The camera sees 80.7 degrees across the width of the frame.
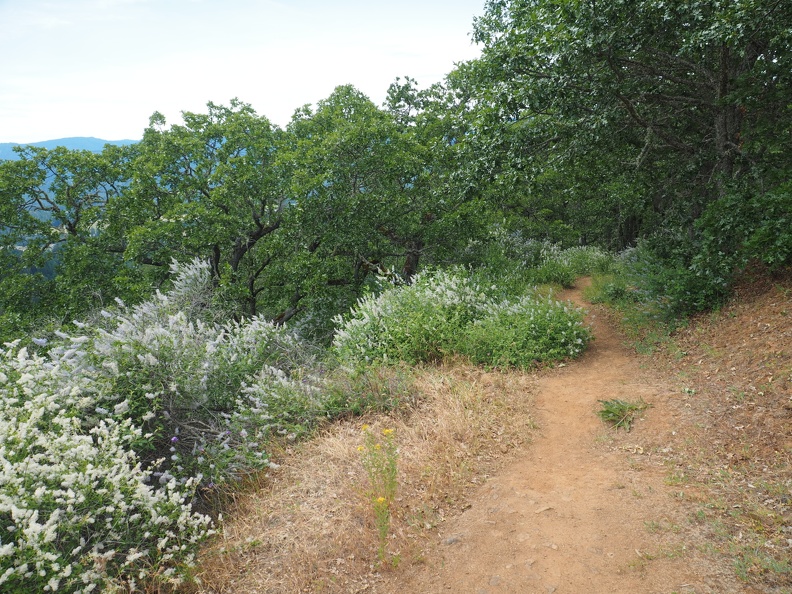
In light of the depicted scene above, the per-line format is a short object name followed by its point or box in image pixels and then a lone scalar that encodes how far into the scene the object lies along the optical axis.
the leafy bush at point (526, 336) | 7.33
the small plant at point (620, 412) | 5.29
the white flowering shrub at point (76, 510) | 3.16
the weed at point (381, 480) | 3.75
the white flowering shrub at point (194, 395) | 5.05
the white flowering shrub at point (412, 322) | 7.59
